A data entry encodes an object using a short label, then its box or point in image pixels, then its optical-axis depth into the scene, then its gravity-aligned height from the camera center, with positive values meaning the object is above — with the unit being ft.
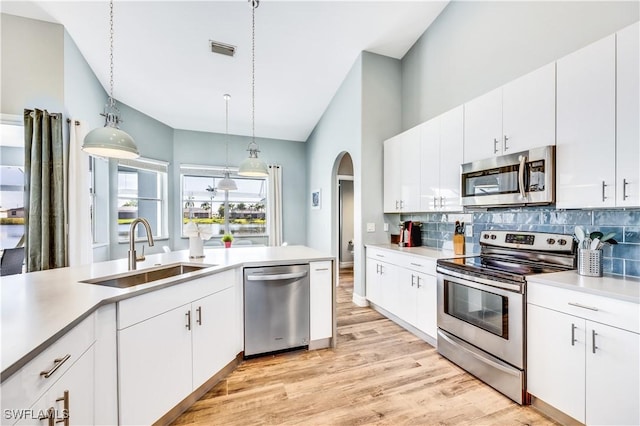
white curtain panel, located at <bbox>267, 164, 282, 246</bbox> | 20.77 +0.28
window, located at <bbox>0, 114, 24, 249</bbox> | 10.77 +0.70
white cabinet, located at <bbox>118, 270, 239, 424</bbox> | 4.79 -2.73
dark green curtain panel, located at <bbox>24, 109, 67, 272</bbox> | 9.51 +0.67
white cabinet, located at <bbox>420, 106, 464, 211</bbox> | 9.32 +1.80
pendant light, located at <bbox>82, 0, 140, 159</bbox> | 6.21 +1.60
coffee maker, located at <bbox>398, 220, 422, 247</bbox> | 11.98 -1.05
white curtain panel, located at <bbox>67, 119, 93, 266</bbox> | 10.52 +0.41
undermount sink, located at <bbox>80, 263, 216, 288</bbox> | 5.89 -1.55
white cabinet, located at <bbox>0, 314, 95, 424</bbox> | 2.54 -1.81
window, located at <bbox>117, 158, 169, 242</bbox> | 16.14 +1.02
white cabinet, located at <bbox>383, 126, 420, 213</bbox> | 11.14 +1.66
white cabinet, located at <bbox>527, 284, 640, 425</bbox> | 4.70 -2.75
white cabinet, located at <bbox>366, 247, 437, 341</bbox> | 9.11 -2.87
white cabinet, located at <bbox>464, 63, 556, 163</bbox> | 6.73 +2.58
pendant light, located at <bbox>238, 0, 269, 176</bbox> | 10.30 +1.68
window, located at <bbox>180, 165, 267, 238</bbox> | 19.89 +0.65
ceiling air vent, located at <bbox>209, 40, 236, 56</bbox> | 11.39 +6.89
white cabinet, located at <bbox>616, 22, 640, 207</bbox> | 5.20 +1.81
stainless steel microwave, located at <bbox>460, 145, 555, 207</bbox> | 6.65 +0.86
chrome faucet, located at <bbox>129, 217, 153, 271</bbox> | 6.60 -0.76
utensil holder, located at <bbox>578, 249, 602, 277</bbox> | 5.96 -1.14
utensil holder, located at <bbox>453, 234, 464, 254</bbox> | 9.59 -1.15
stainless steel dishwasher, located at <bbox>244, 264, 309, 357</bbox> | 7.93 -2.91
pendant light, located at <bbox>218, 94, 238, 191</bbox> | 15.96 +1.70
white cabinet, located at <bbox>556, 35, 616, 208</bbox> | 5.59 +1.81
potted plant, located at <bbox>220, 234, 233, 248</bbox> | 13.79 -1.46
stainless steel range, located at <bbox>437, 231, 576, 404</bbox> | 6.36 -2.37
